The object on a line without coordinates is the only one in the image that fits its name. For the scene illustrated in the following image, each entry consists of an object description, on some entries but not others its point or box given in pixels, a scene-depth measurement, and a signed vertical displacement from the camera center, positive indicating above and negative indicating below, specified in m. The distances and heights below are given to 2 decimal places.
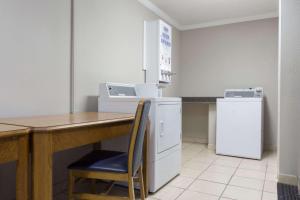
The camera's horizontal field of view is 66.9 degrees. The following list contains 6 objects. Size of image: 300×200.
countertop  4.19 -0.03
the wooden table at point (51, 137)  1.12 -0.23
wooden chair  1.51 -0.47
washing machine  3.47 -0.40
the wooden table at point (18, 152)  1.00 -0.25
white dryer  2.17 -0.28
